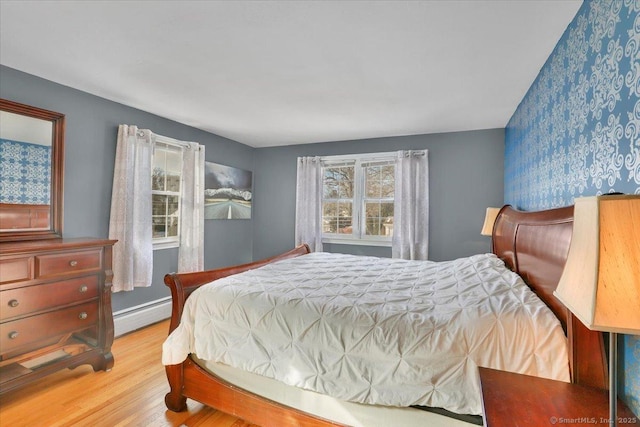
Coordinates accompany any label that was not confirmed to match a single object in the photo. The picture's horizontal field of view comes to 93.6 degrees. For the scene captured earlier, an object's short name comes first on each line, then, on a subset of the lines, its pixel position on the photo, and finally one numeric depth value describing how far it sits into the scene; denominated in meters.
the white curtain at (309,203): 4.70
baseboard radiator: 3.11
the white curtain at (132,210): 3.06
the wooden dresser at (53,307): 1.98
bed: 1.19
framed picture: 4.30
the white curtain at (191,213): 3.81
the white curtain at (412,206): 4.05
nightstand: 0.91
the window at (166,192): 3.55
